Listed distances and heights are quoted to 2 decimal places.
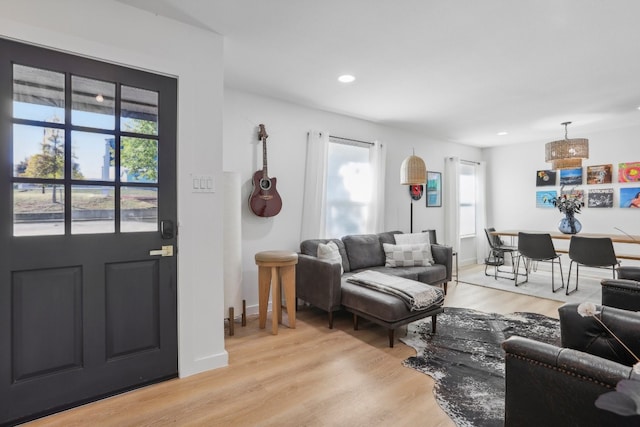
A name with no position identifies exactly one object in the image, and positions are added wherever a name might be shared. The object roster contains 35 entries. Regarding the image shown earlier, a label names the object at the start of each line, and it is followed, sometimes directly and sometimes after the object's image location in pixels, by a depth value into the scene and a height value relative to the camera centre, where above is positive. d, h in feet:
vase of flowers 16.08 +0.08
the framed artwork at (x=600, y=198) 17.47 +0.82
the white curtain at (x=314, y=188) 13.34 +0.98
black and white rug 6.33 -3.82
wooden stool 10.11 -2.27
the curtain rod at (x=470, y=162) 21.54 +3.46
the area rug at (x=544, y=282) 14.24 -3.65
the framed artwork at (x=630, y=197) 16.56 +0.83
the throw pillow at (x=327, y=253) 11.89 -1.57
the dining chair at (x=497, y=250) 17.47 -2.08
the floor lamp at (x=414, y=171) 14.20 +1.83
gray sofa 9.36 -2.47
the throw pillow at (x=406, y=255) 13.76 -1.91
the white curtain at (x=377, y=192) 15.55 +0.96
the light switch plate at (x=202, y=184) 7.63 +0.66
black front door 5.80 -0.39
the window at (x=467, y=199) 21.81 +0.90
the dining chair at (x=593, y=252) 13.50 -1.70
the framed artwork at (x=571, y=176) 18.60 +2.15
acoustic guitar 11.85 +0.74
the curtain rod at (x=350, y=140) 14.43 +3.39
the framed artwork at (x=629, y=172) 16.53 +2.17
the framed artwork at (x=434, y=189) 19.40 +1.40
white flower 3.09 -0.96
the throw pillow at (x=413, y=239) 14.79 -1.28
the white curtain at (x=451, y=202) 19.95 +0.63
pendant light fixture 13.92 +2.69
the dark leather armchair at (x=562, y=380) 3.45 -2.02
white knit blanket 9.36 -2.39
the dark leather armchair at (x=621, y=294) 6.89 -1.80
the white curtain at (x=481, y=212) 22.16 +0.01
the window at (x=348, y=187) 14.49 +1.16
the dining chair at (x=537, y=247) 15.15 -1.68
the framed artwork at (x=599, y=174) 17.46 +2.17
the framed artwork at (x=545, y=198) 19.66 +0.91
